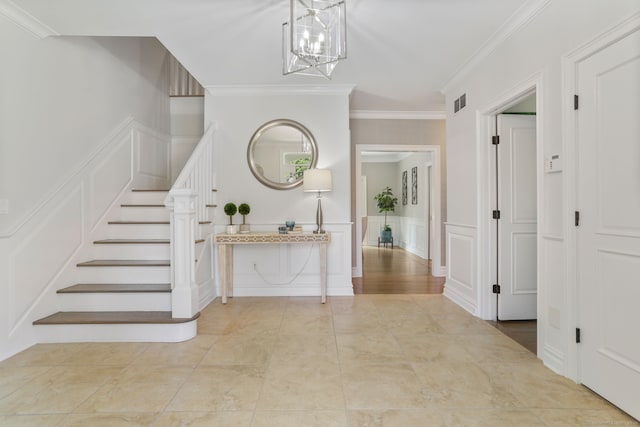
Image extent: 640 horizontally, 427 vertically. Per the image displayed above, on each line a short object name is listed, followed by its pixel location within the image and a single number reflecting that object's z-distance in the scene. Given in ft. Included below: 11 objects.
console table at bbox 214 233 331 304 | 12.33
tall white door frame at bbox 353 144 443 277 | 17.39
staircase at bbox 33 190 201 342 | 8.94
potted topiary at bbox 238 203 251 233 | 13.21
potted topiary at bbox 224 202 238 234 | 12.82
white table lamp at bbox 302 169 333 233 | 12.69
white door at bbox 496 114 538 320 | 10.53
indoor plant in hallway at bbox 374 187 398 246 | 30.35
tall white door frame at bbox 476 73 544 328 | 10.67
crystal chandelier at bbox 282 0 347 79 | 7.12
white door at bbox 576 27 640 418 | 5.58
